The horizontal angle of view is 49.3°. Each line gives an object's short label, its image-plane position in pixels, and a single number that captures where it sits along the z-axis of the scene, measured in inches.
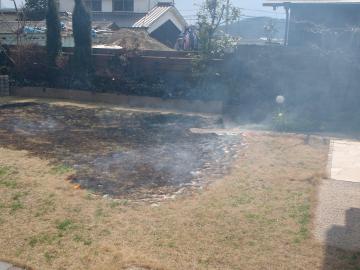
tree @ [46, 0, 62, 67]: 613.3
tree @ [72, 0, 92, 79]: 594.2
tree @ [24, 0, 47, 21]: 1080.1
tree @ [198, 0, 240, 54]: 557.6
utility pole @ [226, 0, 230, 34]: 572.4
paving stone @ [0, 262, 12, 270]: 158.2
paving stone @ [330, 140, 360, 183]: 271.6
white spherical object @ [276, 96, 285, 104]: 455.9
